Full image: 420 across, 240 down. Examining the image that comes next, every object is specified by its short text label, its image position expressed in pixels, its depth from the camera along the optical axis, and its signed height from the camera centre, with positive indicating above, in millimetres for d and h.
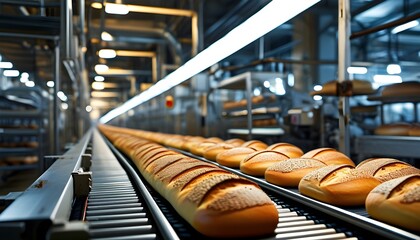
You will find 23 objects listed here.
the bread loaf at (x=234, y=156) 1979 -205
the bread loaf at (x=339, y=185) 1174 -235
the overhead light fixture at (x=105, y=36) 4674 +1238
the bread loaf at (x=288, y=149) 2056 -177
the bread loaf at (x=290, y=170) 1464 -220
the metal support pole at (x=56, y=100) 2787 +211
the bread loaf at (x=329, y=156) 1697 -186
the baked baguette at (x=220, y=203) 948 -251
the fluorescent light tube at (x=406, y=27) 4019 +1312
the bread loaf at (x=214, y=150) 2322 -198
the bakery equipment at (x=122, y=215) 792 -308
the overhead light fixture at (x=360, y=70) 5864 +909
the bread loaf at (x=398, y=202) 922 -243
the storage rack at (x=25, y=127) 5184 -43
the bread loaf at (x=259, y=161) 1703 -204
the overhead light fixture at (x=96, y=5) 3455 +1252
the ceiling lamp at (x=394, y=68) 5113 +804
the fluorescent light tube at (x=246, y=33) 1388 +465
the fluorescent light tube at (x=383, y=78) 5742 +743
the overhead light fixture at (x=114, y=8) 3482 +1220
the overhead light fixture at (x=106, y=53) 4898 +1053
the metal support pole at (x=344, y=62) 2299 +405
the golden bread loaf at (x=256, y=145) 2377 -169
